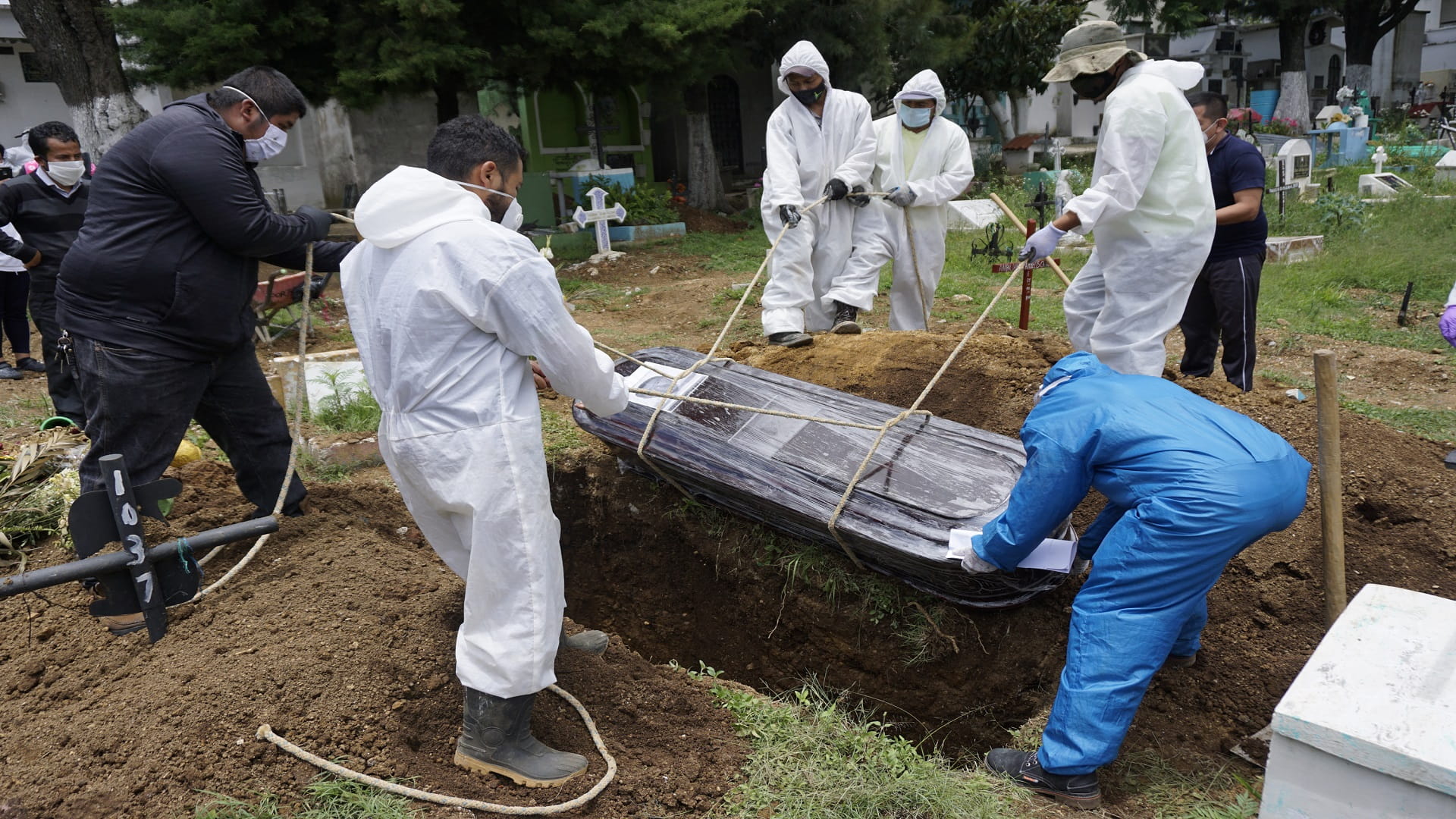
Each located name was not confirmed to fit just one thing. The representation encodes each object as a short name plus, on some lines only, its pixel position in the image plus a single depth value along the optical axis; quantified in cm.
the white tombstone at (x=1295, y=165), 1044
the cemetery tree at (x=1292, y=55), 2047
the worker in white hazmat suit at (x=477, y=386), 213
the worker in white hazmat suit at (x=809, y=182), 499
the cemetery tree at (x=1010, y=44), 1546
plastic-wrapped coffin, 295
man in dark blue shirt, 431
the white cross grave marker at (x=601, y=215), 1062
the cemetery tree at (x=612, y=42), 933
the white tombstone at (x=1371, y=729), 175
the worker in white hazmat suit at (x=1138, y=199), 353
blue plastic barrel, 2303
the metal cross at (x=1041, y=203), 720
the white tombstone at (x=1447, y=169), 1164
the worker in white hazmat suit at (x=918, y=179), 524
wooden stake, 267
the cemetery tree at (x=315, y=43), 831
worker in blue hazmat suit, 224
